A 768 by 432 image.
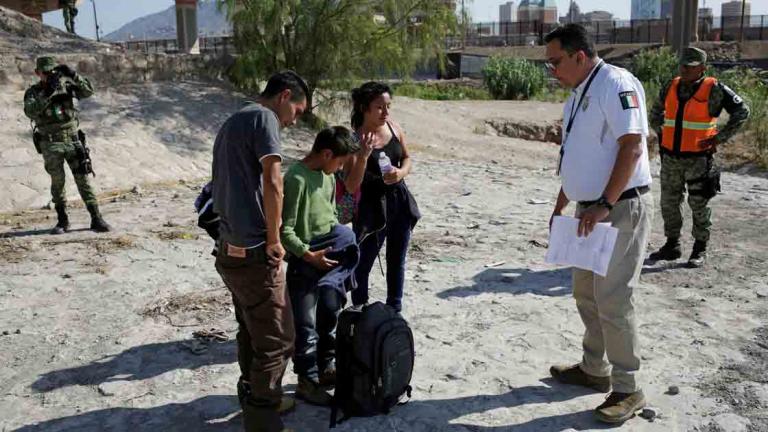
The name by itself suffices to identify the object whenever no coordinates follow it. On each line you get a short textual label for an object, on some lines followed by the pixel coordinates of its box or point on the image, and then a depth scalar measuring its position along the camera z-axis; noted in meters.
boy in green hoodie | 3.57
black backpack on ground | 3.56
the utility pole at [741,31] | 42.93
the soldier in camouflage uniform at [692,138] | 5.87
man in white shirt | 3.30
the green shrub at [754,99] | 11.44
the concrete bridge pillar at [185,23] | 27.52
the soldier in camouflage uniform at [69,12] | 19.50
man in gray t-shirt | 3.04
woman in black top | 4.20
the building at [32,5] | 26.08
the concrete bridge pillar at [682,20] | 20.50
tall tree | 13.59
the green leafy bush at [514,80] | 22.80
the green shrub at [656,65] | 23.33
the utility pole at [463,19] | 15.30
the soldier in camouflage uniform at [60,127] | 7.06
